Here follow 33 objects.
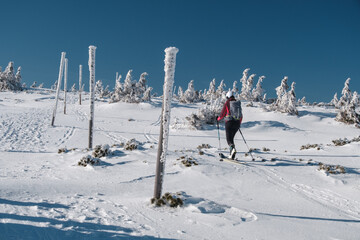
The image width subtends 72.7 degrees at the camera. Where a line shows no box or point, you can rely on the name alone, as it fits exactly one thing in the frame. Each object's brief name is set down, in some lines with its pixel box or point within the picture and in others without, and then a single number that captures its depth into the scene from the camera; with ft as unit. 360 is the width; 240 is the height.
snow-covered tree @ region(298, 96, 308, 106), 214.48
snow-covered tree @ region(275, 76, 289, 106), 102.75
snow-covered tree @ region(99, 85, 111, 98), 198.51
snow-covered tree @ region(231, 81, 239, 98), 176.90
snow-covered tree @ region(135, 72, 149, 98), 120.94
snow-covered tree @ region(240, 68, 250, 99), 166.67
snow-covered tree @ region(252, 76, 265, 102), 175.49
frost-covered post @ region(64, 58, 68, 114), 72.18
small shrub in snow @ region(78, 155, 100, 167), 25.67
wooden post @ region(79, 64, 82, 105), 89.80
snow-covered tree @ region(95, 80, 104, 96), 220.72
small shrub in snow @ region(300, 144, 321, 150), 39.48
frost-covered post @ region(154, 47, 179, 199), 14.57
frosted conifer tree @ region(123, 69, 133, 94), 121.19
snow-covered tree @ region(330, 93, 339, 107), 203.06
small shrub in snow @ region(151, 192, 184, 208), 14.79
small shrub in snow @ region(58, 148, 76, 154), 32.89
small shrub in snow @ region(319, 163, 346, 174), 24.76
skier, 26.37
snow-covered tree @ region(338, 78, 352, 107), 114.32
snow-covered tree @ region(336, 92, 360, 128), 72.54
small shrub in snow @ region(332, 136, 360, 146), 40.61
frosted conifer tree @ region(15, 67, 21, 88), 191.62
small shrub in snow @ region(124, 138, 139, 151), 32.92
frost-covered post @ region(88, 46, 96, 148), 39.17
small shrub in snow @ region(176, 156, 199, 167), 24.98
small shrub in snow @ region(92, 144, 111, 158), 29.36
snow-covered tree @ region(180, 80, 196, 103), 160.17
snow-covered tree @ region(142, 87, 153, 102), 132.36
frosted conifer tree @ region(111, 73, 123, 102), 120.47
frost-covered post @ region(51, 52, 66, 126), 64.87
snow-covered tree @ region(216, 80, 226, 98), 162.91
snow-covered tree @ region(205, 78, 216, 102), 188.75
